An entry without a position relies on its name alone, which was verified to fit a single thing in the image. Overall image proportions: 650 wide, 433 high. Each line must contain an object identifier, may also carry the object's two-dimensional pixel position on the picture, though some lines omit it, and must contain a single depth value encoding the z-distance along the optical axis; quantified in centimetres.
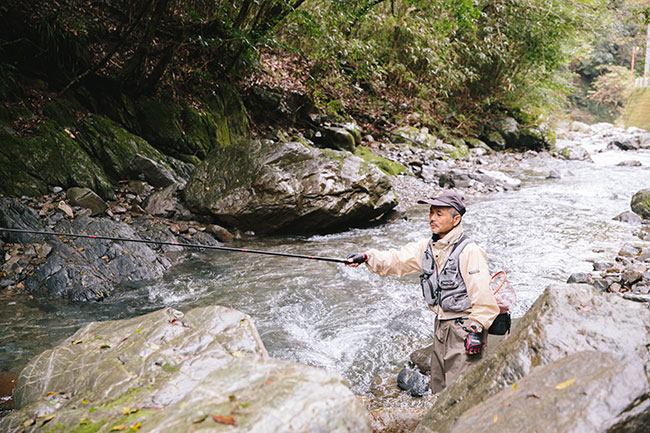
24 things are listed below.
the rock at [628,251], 670
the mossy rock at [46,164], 639
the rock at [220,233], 733
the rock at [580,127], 3141
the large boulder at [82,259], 527
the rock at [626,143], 2156
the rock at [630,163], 1609
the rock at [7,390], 313
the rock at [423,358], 403
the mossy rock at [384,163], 1200
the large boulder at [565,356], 160
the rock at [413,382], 364
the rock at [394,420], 270
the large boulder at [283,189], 753
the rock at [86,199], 661
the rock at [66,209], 634
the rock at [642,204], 891
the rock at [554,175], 1384
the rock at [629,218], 862
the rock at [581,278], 566
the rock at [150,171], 802
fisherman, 295
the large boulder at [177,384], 166
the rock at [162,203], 743
